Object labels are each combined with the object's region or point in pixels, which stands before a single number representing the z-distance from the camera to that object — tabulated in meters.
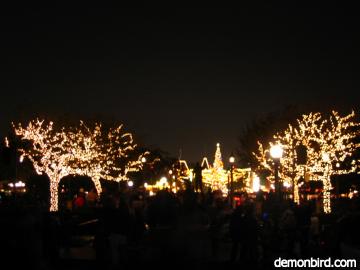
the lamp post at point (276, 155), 23.49
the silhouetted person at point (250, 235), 18.33
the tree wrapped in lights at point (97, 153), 46.44
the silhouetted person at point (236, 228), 18.70
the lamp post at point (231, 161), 35.41
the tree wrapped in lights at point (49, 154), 41.50
